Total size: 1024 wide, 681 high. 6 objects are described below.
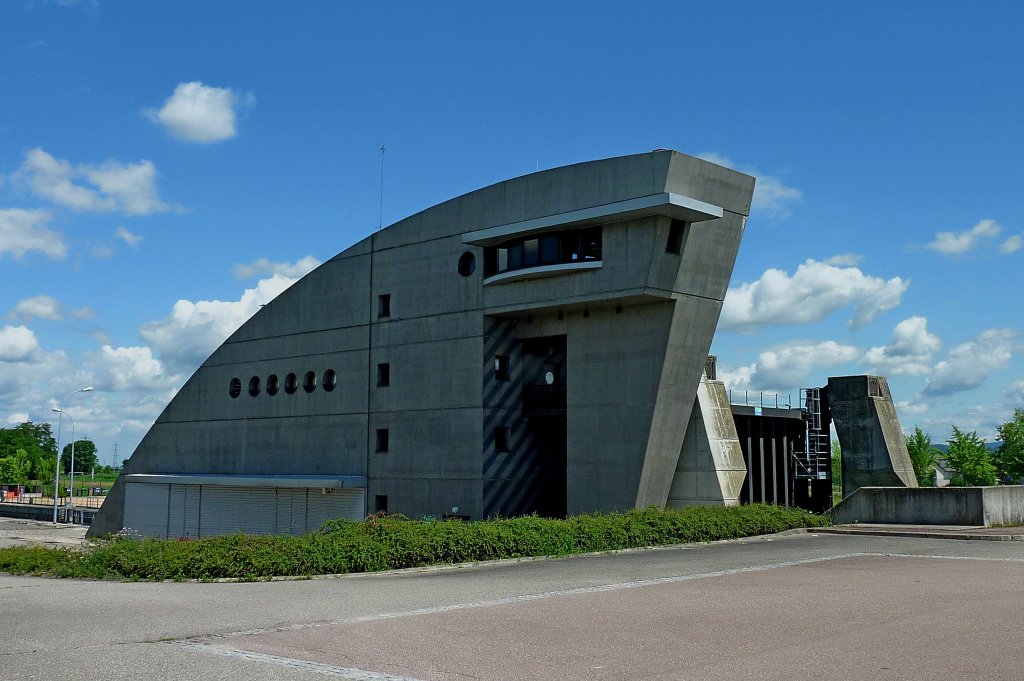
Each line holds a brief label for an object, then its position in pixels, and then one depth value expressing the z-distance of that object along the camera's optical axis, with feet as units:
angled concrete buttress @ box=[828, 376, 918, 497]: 112.16
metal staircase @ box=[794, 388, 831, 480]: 128.47
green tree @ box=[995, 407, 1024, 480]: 227.61
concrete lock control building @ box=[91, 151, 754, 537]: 97.50
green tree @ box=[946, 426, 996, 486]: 233.96
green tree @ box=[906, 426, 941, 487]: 210.18
